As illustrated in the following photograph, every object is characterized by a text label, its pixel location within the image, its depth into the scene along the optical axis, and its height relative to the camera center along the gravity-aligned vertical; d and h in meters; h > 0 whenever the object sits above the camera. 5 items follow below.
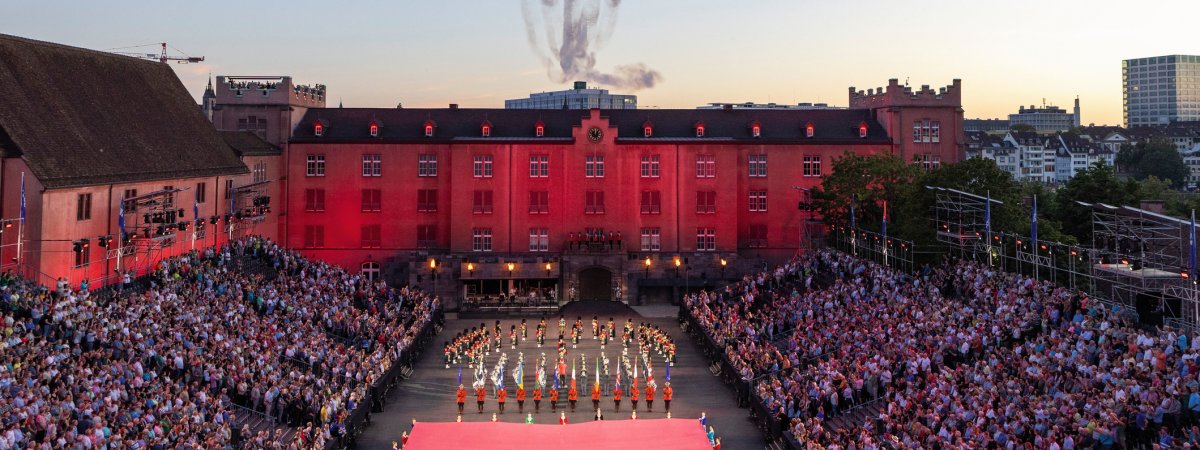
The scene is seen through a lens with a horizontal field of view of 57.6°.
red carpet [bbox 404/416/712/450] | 40.03 -6.98
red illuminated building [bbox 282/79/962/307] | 79.75 +4.21
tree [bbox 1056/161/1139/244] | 78.44 +4.46
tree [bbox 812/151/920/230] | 72.12 +4.63
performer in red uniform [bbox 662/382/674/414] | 47.69 -6.23
